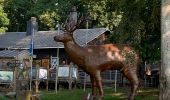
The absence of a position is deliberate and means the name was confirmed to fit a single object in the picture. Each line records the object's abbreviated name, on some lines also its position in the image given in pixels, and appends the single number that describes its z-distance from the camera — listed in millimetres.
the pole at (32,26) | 24652
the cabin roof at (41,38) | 40322
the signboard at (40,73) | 26141
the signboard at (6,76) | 23250
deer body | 14094
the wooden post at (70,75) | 26648
